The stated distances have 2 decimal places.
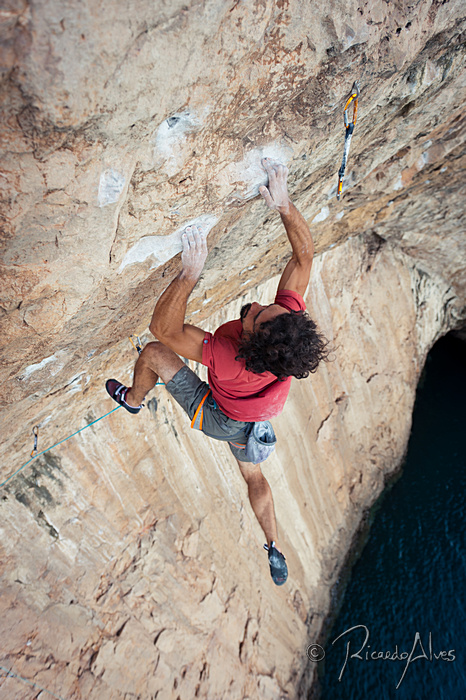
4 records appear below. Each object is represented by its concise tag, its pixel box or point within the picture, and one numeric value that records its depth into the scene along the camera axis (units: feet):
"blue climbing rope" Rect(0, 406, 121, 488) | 8.29
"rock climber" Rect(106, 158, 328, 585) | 5.31
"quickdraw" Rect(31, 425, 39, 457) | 7.63
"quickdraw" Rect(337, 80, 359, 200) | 5.57
